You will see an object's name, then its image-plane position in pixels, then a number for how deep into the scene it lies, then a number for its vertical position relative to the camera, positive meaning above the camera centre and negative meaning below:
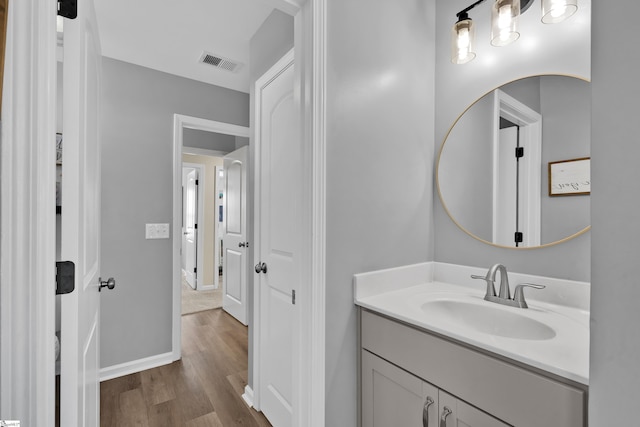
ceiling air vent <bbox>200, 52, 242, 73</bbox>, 2.42 +1.28
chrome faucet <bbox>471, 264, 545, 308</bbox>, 1.18 -0.32
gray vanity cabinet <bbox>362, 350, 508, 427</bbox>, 0.90 -0.65
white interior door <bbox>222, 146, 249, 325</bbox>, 3.33 -0.32
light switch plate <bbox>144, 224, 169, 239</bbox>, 2.46 -0.17
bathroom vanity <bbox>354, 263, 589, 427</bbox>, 0.75 -0.44
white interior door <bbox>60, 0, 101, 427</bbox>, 0.76 -0.02
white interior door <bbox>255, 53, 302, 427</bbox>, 1.57 -0.11
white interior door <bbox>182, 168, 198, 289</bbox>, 5.00 -0.24
